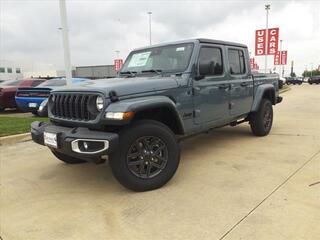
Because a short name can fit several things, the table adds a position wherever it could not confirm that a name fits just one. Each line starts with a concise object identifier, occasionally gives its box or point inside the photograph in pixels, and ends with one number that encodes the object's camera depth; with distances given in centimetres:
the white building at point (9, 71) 5128
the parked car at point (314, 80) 4042
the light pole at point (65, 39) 615
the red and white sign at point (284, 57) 3504
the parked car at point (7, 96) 968
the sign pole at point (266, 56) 1859
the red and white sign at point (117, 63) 2226
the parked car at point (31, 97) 811
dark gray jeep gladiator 288
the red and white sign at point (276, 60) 2890
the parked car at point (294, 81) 4371
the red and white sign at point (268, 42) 1847
